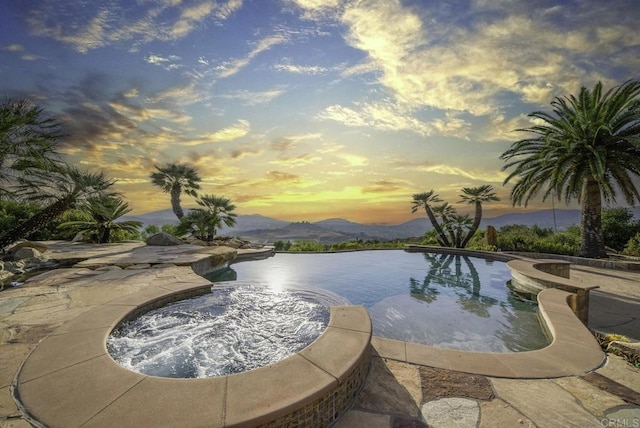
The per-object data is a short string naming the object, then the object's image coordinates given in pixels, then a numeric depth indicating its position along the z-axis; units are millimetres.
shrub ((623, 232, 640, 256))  12433
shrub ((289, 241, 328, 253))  15864
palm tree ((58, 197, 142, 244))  11875
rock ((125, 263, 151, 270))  6677
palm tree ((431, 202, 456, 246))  16938
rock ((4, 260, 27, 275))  5703
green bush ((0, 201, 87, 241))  11281
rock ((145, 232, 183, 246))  11531
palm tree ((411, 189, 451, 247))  17203
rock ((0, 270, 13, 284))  4857
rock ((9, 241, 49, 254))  6965
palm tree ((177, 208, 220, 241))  14828
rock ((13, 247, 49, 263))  6684
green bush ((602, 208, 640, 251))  15250
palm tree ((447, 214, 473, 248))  16594
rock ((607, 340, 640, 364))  3146
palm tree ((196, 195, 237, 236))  16156
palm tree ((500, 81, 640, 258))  10109
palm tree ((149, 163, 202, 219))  19219
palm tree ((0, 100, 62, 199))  6258
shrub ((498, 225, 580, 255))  12869
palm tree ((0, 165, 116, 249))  6645
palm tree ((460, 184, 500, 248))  16328
